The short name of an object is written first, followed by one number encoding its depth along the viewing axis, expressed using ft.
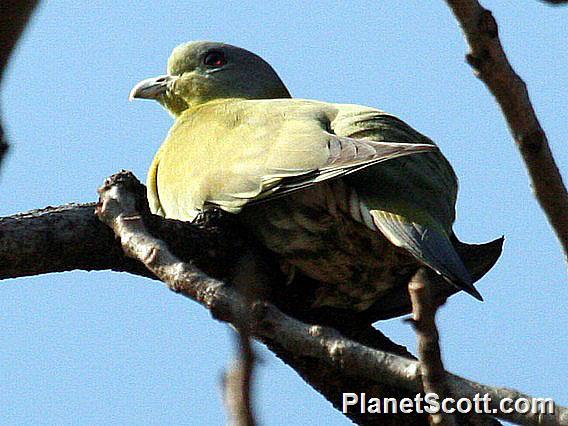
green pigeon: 13.01
